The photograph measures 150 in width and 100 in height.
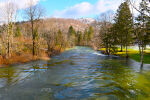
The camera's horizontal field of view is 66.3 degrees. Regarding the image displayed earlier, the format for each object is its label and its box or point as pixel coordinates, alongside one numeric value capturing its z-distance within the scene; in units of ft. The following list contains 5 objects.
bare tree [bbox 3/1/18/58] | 64.22
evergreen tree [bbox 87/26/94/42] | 336.82
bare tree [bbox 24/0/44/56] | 81.00
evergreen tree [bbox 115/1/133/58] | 99.04
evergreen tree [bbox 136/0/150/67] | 72.55
